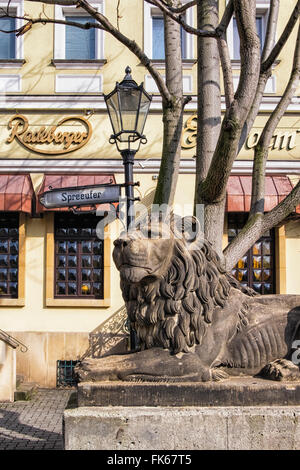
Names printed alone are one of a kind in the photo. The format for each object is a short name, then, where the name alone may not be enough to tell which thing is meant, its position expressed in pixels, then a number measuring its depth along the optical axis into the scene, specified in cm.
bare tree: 421
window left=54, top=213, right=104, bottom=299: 1016
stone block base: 287
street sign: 581
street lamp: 554
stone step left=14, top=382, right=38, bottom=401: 863
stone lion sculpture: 302
